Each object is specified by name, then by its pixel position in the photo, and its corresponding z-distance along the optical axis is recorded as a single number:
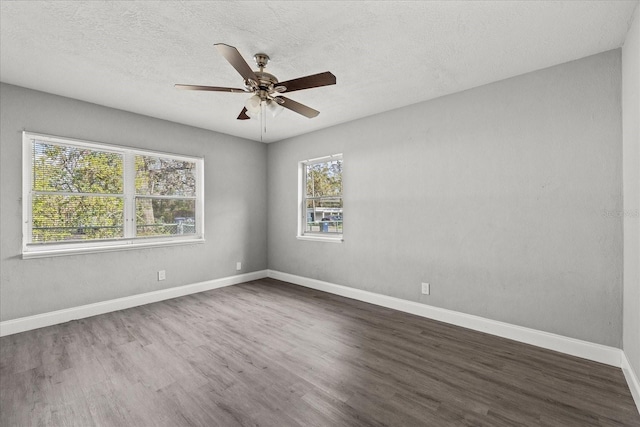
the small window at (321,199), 4.53
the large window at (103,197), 3.19
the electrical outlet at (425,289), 3.42
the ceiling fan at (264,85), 1.96
